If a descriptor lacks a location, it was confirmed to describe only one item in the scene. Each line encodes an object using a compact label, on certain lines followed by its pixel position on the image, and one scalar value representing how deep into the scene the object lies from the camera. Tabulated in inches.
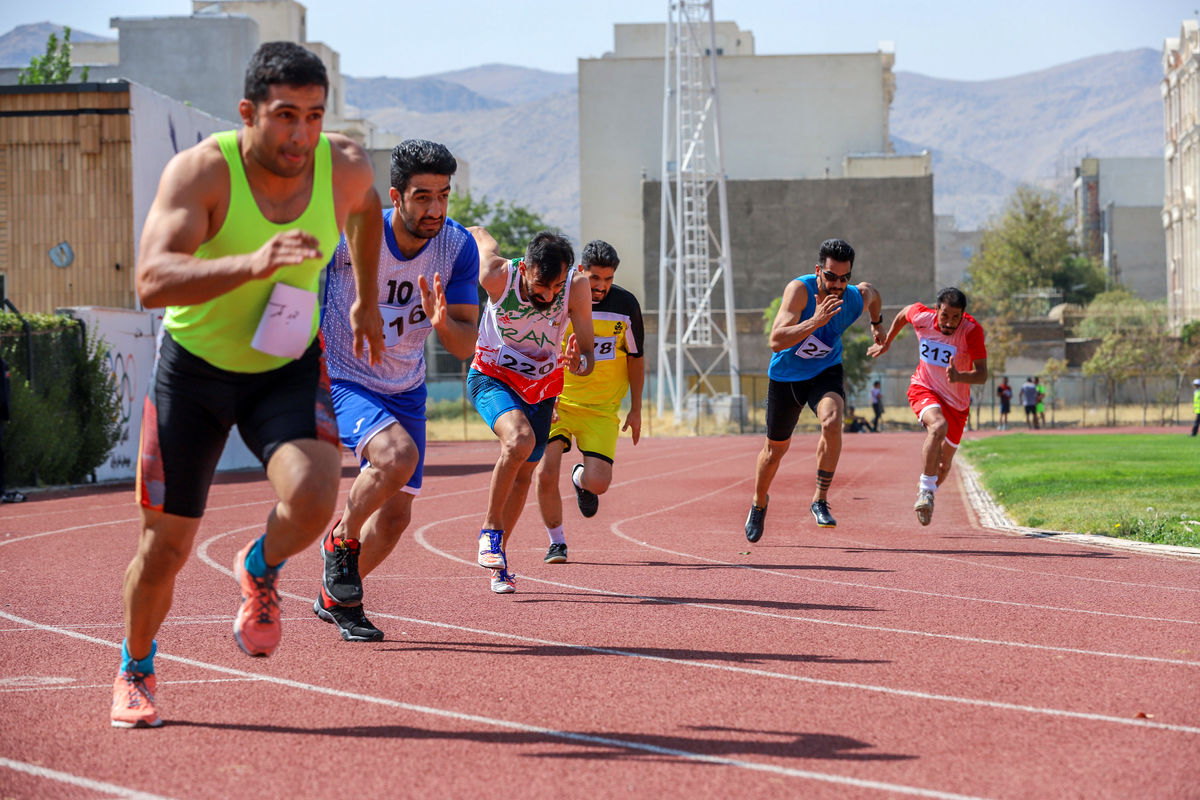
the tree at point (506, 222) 3093.0
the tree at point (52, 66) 1847.9
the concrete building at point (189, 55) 2500.0
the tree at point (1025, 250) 3334.2
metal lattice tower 1865.2
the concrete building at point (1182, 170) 2490.2
